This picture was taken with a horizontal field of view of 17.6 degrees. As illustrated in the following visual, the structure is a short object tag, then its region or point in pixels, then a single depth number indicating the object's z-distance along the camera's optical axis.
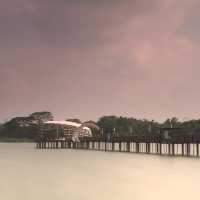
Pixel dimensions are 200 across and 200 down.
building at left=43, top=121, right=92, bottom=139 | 135.75
